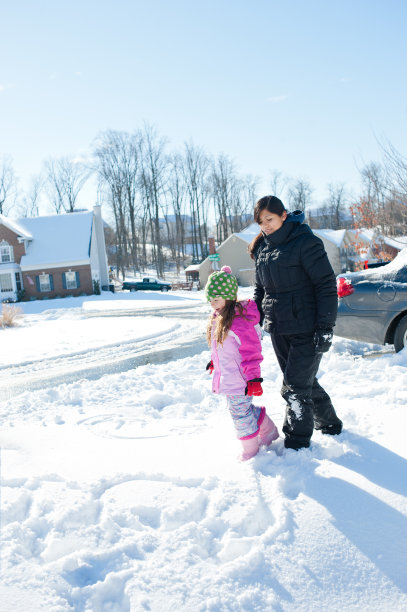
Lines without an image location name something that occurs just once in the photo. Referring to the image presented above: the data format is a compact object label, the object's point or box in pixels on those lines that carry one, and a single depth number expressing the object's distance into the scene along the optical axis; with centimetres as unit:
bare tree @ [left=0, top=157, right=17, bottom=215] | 5547
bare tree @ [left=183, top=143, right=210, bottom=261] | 6275
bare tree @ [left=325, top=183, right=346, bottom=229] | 7631
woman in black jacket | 318
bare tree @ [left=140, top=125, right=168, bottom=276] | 5750
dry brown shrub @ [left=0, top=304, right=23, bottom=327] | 1709
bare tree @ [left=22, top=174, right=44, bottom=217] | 6188
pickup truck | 4150
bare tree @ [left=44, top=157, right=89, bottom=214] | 6000
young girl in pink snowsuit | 330
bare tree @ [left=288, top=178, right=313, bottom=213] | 7494
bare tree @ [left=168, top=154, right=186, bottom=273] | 6238
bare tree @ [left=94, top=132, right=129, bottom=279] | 5709
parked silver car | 618
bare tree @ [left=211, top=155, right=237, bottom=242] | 6609
